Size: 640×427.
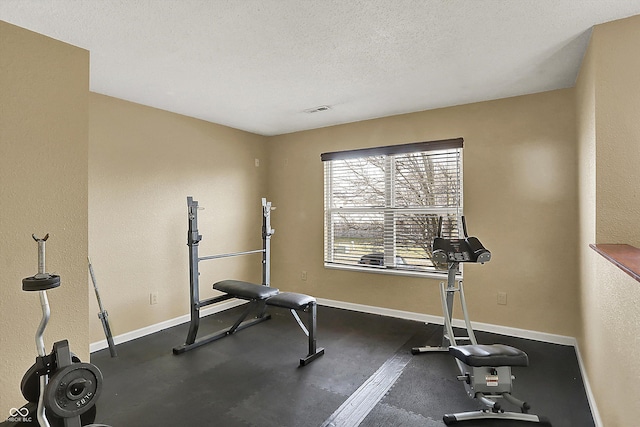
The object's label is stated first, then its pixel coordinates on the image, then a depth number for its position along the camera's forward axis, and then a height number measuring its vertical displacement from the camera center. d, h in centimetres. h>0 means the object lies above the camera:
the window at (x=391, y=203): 379 +13
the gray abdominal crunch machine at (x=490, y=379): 203 -100
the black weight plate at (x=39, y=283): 148 -30
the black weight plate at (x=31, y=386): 158 -79
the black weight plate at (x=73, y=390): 147 -78
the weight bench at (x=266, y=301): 302 -79
